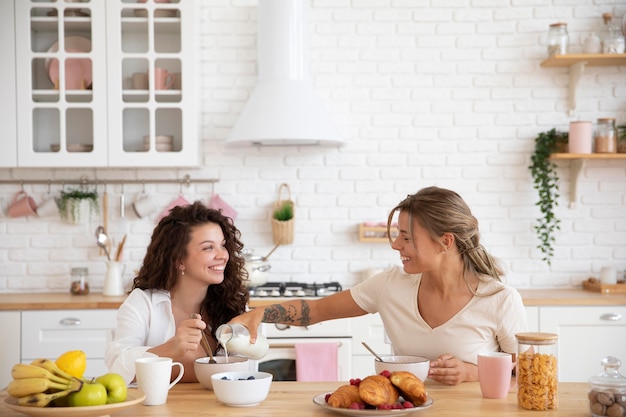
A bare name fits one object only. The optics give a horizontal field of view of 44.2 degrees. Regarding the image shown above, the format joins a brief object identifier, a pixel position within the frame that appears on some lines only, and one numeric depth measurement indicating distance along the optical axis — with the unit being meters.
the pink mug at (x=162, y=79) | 4.27
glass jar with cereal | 1.83
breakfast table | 1.82
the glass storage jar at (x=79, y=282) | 4.36
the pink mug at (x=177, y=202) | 4.52
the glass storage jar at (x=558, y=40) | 4.36
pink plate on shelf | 4.27
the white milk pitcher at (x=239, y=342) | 2.21
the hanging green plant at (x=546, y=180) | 4.42
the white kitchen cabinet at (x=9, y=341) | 3.98
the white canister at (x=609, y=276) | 4.28
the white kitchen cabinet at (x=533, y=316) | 3.98
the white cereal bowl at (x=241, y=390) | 1.87
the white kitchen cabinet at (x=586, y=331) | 3.97
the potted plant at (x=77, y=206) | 4.45
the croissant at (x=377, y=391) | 1.77
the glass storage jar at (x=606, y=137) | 4.31
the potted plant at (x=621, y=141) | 4.38
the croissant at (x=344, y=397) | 1.78
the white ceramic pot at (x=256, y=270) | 4.18
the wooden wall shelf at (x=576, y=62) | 4.27
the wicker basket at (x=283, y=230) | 4.46
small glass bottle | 4.31
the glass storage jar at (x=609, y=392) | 1.71
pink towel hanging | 3.85
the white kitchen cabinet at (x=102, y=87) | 4.23
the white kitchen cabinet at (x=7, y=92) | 4.23
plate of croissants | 1.76
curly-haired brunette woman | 2.48
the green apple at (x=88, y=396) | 1.68
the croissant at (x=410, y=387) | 1.80
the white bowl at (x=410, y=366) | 1.99
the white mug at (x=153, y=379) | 1.88
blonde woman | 2.42
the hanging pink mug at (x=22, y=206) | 4.46
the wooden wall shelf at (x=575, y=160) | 4.27
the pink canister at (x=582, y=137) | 4.28
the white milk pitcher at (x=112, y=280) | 4.26
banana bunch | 1.67
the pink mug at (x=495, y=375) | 1.95
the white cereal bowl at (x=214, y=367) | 2.06
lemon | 1.73
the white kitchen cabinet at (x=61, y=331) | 3.99
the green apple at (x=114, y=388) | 1.72
